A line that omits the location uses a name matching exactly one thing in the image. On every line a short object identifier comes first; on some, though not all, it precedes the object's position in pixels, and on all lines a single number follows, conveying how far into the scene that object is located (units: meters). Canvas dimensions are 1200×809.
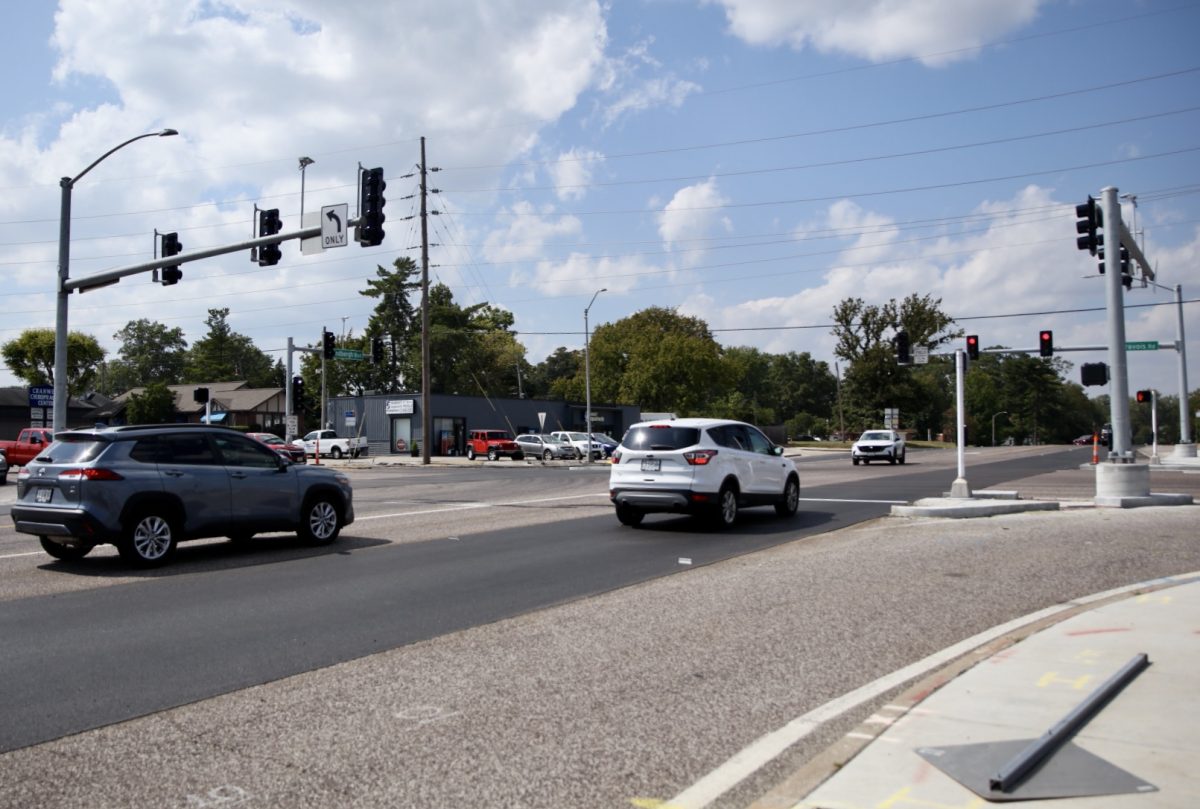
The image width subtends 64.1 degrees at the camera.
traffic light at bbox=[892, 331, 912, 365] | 25.47
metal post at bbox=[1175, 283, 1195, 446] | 43.47
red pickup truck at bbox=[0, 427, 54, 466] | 38.78
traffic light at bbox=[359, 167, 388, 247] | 20.78
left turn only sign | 20.95
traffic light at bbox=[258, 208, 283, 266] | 22.42
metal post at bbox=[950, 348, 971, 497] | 19.11
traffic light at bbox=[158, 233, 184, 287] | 23.52
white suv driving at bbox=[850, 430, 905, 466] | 43.44
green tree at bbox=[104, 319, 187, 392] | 134.00
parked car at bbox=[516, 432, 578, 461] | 54.56
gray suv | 10.79
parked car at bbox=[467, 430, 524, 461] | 54.91
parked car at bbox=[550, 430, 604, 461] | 55.19
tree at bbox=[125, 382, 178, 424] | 76.44
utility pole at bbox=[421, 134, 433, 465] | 48.00
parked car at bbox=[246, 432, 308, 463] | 41.31
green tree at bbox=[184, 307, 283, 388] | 124.56
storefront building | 63.97
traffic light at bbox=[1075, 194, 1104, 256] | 19.56
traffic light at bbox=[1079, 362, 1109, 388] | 21.78
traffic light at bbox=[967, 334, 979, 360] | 25.13
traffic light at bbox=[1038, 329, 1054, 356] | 30.61
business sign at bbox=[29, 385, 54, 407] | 32.44
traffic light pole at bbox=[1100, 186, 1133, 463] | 18.67
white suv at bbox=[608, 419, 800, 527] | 15.02
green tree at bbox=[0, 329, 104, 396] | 74.94
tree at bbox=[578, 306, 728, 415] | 83.06
